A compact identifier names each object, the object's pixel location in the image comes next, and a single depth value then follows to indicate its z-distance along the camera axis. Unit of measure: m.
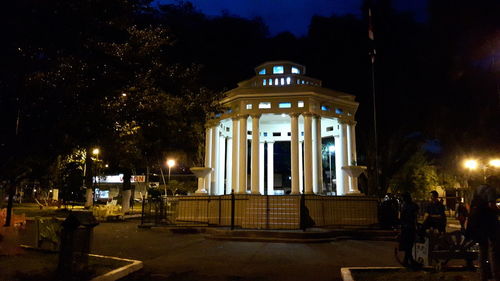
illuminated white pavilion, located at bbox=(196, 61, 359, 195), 17.83
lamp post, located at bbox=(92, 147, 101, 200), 28.11
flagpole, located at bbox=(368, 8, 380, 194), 21.29
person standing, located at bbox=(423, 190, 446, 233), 9.14
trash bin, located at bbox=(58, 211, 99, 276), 6.61
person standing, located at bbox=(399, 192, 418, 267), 8.07
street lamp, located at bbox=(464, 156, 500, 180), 23.22
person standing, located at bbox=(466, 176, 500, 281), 5.94
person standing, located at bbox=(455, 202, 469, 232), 11.27
